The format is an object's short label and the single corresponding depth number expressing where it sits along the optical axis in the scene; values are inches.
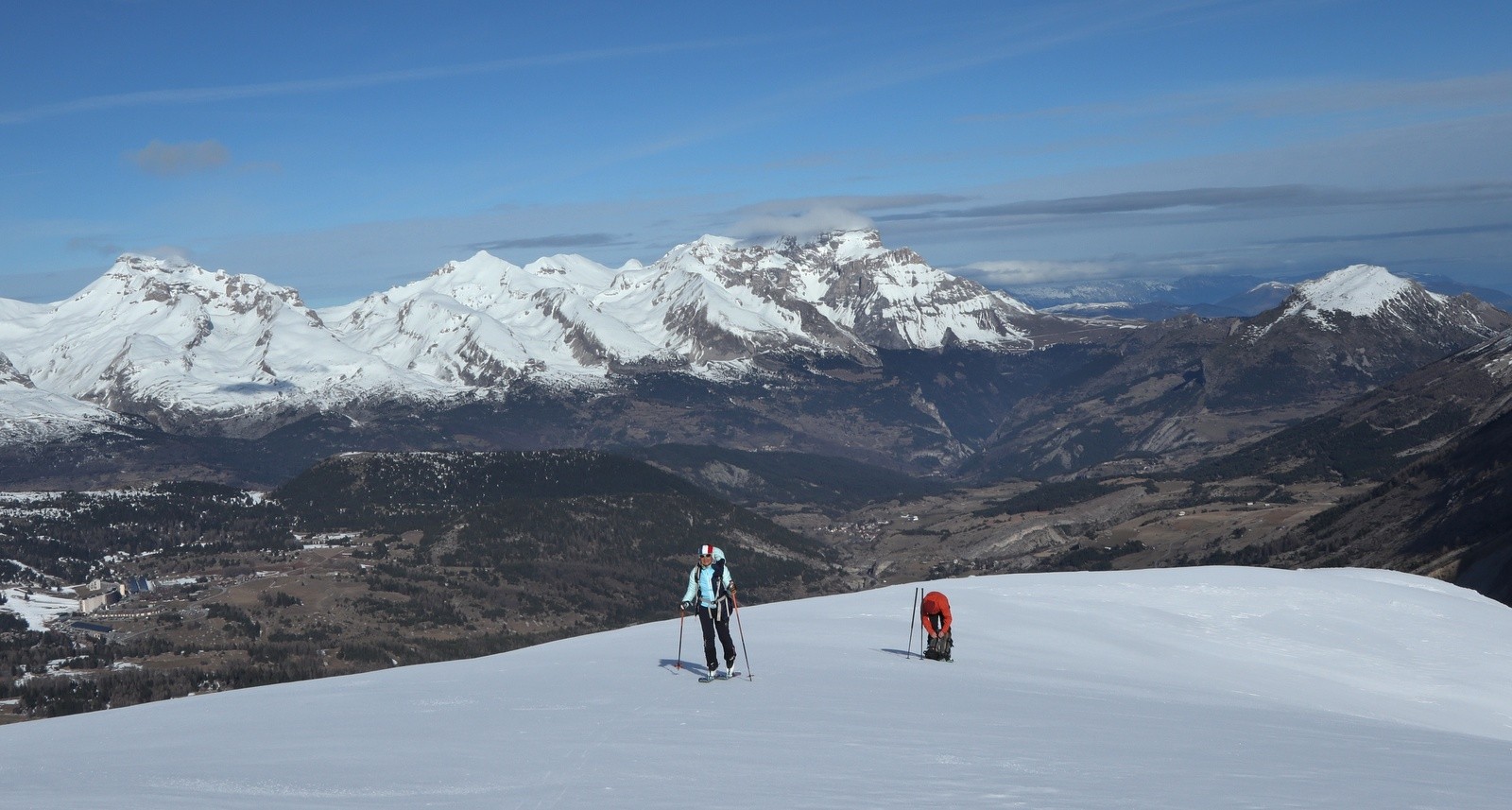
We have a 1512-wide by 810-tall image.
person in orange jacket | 1621.3
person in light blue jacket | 1395.2
